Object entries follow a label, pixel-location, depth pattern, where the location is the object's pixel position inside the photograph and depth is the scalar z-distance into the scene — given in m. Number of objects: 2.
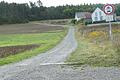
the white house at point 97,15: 123.12
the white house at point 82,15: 132.44
